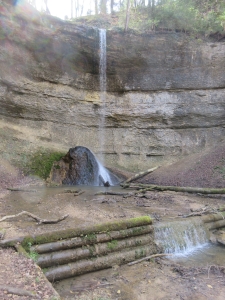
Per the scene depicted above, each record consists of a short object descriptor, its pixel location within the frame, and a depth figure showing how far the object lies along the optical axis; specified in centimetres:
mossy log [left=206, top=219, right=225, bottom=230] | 711
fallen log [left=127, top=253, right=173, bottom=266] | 510
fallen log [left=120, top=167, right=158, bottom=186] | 1555
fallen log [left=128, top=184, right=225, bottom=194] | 1104
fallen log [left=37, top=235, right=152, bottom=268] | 444
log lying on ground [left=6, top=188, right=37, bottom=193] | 1135
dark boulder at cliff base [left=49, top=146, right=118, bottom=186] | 1477
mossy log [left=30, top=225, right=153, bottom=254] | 453
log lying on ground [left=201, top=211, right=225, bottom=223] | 717
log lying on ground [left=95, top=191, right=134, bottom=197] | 1084
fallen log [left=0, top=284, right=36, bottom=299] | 294
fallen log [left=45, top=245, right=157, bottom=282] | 442
